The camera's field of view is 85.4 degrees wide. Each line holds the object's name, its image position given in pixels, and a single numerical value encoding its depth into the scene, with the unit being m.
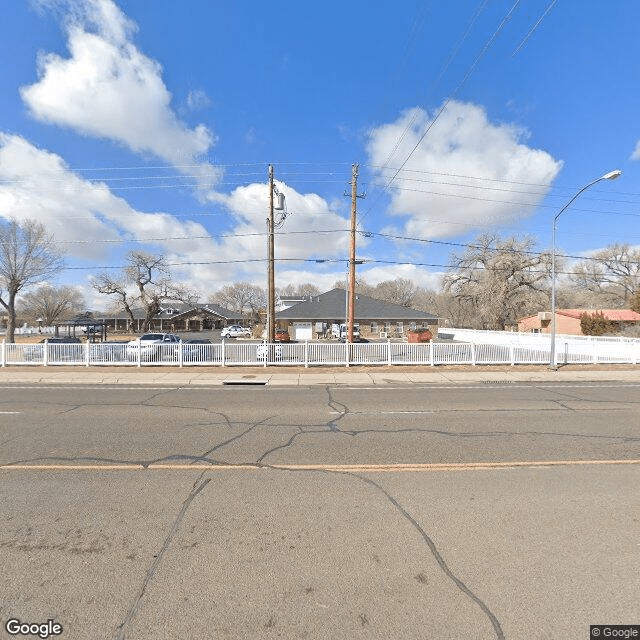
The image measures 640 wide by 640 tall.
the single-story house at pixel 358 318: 40.34
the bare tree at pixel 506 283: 44.81
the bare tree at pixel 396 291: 88.19
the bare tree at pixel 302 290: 109.97
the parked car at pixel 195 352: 16.95
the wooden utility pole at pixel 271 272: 18.78
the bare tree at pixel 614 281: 54.34
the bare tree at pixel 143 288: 49.78
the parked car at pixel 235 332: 47.21
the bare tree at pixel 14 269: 22.45
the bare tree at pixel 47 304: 68.06
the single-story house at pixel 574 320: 38.75
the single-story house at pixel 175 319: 64.12
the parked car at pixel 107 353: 16.88
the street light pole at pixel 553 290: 13.81
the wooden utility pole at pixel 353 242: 19.80
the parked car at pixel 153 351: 16.88
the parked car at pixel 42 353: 17.05
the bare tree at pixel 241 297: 97.38
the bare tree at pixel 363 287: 90.86
